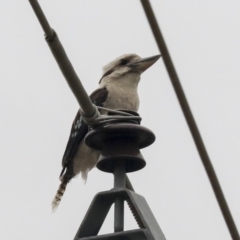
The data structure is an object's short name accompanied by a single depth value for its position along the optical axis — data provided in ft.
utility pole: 17.26
